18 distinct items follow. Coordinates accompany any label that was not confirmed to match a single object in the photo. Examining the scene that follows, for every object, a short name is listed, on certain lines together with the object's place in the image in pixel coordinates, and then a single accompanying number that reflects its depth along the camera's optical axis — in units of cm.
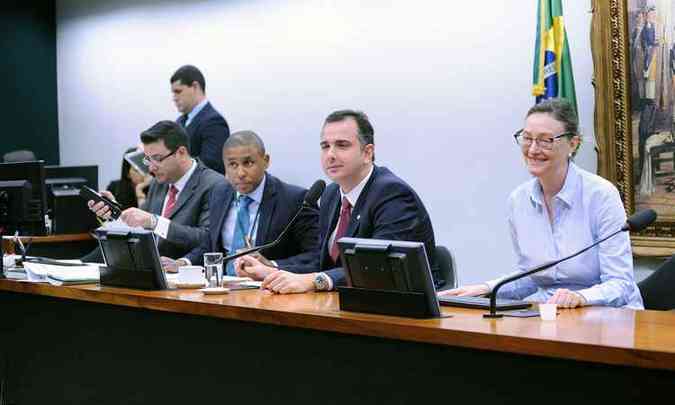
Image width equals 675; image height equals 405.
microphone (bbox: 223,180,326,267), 365
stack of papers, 395
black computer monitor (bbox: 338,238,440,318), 271
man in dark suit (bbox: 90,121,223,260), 486
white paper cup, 264
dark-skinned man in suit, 443
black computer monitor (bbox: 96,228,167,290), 362
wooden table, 228
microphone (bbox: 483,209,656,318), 271
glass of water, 359
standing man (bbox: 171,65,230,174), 630
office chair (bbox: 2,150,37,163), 742
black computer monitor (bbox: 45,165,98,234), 657
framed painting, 479
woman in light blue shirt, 323
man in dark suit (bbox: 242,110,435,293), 351
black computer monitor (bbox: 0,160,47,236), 444
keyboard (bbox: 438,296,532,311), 287
